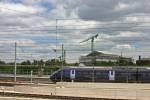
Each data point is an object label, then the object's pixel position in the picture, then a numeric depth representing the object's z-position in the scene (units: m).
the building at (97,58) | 54.56
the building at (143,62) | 54.44
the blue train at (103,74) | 47.10
